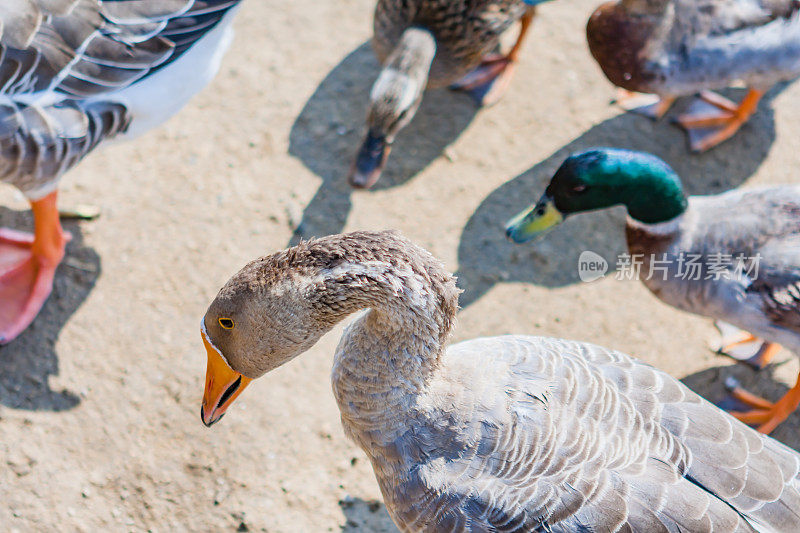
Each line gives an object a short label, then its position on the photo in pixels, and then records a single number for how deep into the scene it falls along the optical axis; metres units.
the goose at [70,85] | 3.36
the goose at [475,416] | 2.56
